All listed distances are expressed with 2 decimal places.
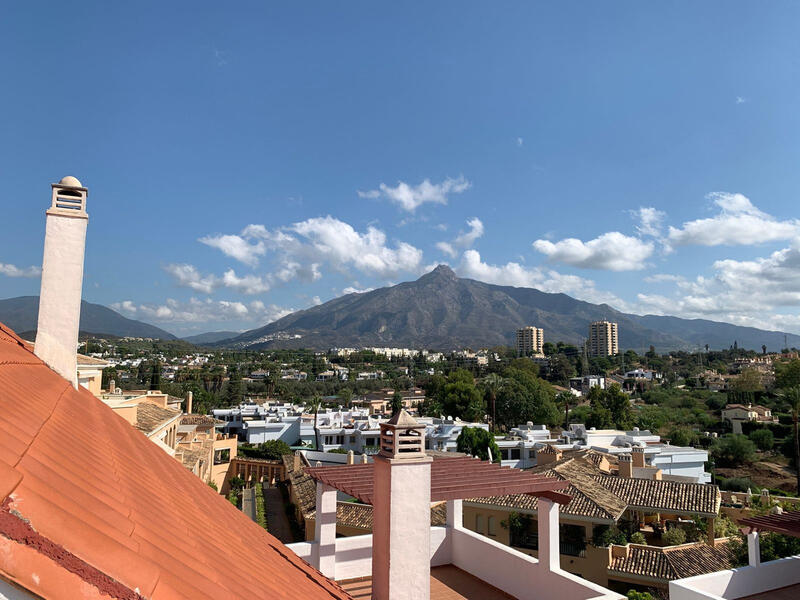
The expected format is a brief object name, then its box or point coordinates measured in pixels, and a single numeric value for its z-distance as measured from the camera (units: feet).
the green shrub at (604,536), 60.18
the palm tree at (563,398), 222.60
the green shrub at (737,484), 117.70
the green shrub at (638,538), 64.47
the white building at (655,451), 115.75
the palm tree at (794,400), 121.97
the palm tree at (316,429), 154.45
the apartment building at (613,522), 58.39
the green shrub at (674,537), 67.52
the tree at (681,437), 160.15
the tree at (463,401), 189.67
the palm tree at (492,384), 197.74
